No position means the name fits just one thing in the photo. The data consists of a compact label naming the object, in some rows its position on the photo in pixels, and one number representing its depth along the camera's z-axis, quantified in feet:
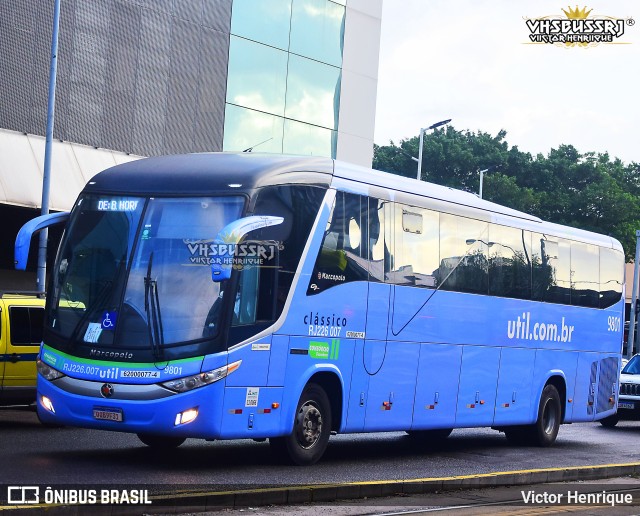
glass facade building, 110.42
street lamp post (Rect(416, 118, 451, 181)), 144.82
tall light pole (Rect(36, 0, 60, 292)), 82.89
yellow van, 56.49
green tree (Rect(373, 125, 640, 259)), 285.43
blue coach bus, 41.32
